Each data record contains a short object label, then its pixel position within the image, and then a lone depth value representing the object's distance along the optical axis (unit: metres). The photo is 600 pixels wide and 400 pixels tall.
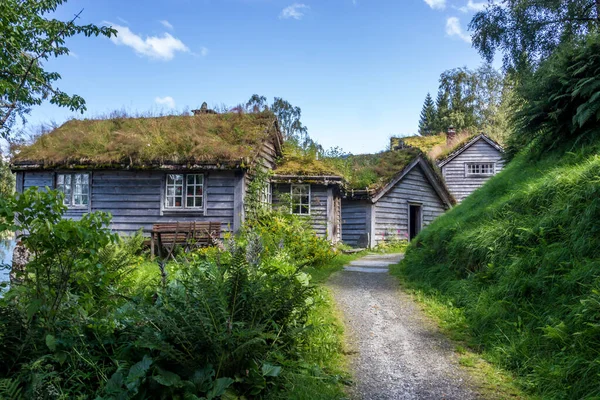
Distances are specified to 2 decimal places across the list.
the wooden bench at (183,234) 12.45
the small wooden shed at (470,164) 25.20
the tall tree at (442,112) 47.16
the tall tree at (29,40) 9.94
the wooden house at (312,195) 14.98
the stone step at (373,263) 10.20
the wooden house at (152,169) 13.20
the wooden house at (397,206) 17.59
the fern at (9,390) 2.55
